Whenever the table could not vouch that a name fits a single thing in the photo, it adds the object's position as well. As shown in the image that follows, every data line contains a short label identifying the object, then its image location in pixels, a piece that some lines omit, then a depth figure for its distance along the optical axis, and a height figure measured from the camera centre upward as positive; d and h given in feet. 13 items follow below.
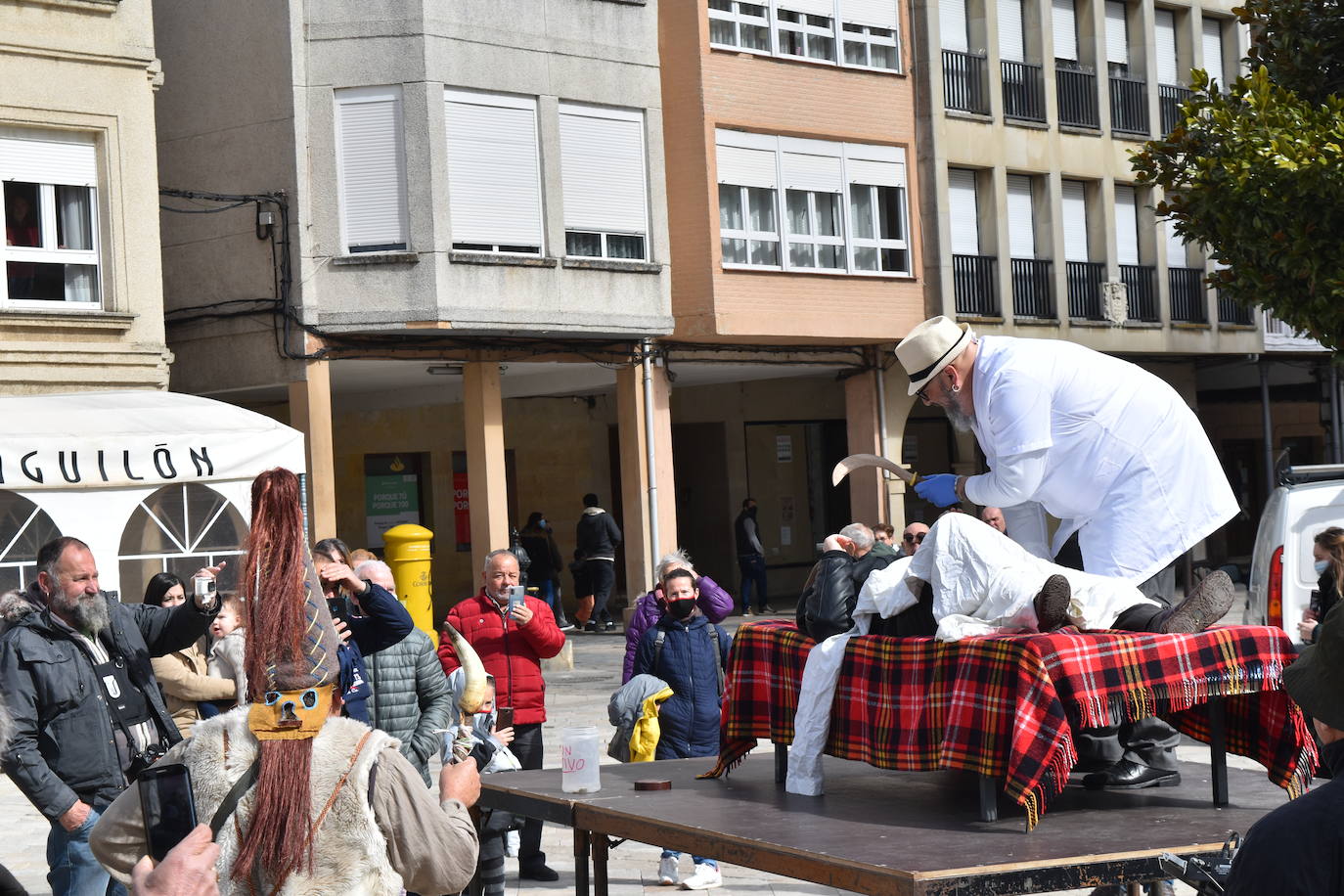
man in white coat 20.18 +0.04
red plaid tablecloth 17.28 -2.33
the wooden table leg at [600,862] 22.15 -4.51
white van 45.03 -2.42
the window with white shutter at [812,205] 86.63 +12.21
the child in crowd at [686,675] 34.94 -3.77
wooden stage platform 15.99 -3.54
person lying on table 18.57 -1.37
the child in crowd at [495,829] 28.30 -5.62
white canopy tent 55.31 +0.65
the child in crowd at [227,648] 35.17 -2.89
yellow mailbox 74.74 -3.25
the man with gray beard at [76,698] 25.84 -2.76
